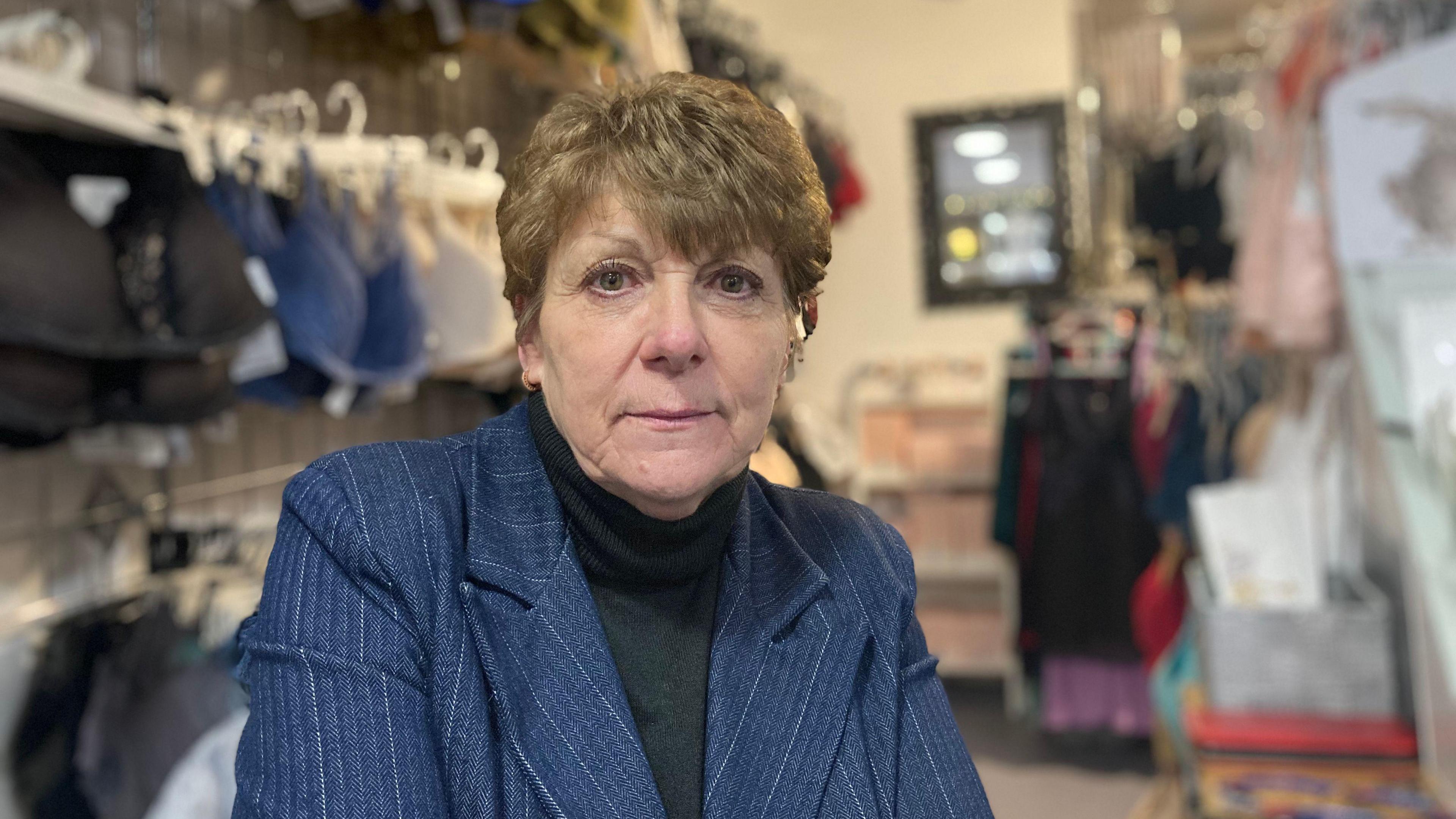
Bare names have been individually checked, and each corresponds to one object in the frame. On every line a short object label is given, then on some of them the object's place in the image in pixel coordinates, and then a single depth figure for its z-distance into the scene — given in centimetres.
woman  78
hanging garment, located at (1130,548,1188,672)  346
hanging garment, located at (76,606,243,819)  167
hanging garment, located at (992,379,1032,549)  417
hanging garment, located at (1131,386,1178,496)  386
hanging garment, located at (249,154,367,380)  190
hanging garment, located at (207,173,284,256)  184
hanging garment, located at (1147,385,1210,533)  360
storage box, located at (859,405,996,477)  468
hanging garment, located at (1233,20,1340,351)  221
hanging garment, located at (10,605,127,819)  169
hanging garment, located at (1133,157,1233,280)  395
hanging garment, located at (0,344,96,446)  142
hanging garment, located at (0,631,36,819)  172
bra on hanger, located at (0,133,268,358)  148
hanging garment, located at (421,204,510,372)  229
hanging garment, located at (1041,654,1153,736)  402
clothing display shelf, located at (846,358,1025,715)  466
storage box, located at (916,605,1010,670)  467
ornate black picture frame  495
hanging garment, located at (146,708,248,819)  129
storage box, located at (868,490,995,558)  466
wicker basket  216
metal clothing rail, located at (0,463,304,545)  195
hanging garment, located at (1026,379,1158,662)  392
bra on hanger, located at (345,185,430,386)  212
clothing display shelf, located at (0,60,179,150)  140
